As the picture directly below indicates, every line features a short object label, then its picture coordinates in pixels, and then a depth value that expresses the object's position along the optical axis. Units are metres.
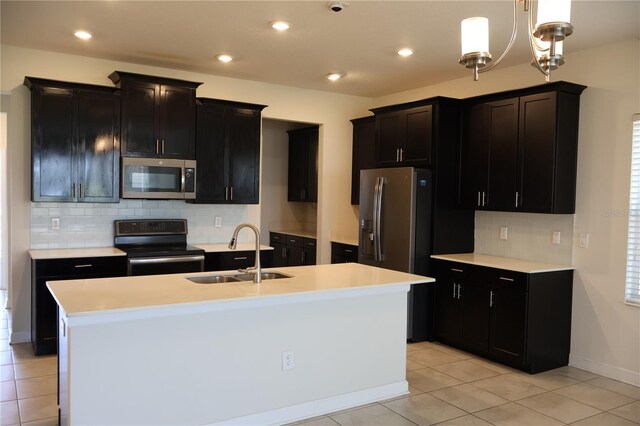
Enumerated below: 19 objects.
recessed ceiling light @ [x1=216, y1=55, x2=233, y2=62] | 4.82
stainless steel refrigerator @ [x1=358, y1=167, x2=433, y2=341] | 5.07
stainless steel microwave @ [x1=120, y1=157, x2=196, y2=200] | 4.81
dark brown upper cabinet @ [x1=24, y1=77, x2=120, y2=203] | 4.48
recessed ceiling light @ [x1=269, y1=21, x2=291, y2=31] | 3.84
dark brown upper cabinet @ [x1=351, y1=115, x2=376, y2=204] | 6.32
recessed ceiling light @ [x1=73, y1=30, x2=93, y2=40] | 4.18
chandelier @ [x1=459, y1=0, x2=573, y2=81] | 2.13
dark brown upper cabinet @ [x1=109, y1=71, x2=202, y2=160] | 4.79
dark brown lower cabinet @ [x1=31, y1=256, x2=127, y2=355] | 4.32
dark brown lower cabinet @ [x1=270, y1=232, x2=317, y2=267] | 6.68
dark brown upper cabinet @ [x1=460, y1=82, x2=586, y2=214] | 4.33
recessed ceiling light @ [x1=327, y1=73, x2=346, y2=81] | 5.47
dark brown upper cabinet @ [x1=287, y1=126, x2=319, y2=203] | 7.11
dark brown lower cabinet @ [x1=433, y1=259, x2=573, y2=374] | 4.25
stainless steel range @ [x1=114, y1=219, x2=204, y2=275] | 4.63
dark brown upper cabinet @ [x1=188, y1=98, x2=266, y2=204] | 5.25
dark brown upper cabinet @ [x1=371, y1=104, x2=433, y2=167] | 5.21
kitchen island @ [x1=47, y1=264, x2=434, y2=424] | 2.58
